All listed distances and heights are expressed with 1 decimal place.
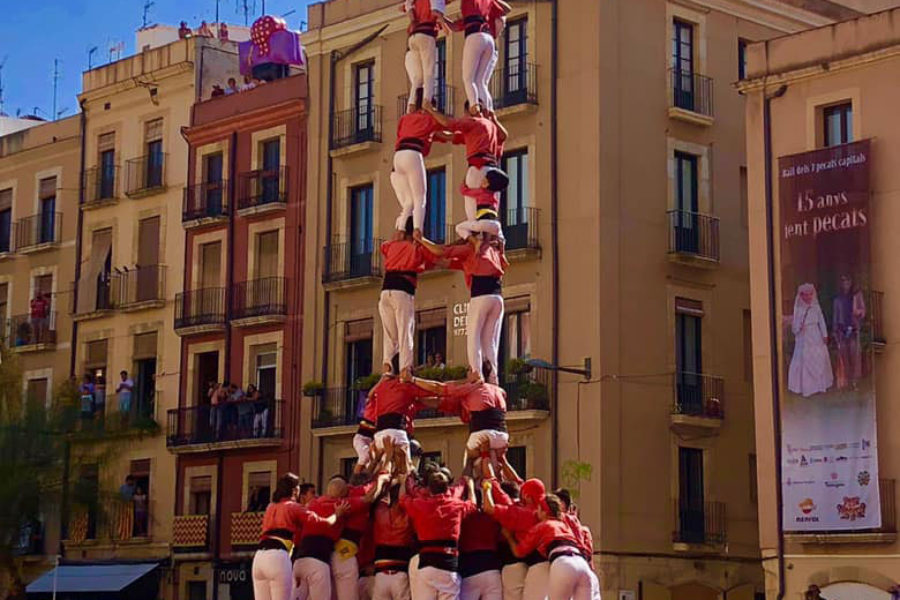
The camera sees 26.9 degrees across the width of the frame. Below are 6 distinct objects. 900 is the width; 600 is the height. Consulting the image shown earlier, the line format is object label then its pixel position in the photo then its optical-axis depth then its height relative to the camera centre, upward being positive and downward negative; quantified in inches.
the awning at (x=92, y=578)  1980.8 -2.5
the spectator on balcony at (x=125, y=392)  2058.3 +200.5
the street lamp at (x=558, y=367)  1530.5 +175.1
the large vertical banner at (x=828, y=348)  1430.9 +179.0
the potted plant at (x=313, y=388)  1856.5 +185.1
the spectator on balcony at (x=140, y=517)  2037.4 +63.5
